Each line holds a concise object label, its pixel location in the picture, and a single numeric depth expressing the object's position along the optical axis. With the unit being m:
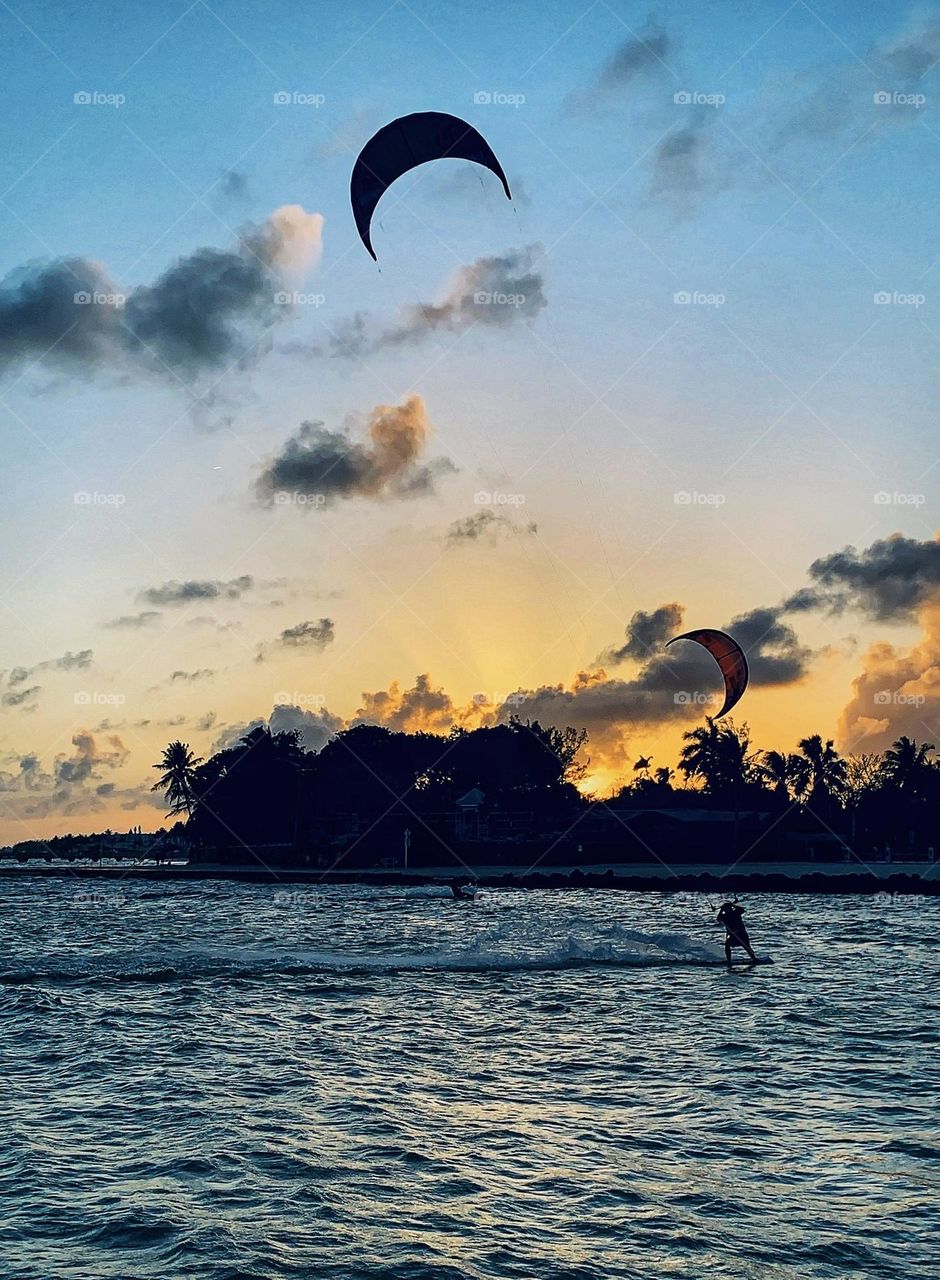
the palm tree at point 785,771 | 120.31
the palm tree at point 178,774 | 134.62
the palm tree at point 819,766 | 120.00
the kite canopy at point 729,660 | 50.06
